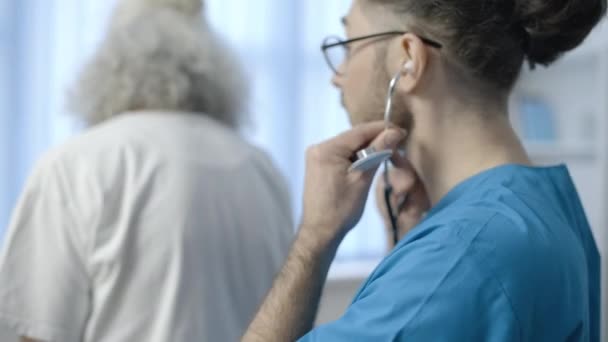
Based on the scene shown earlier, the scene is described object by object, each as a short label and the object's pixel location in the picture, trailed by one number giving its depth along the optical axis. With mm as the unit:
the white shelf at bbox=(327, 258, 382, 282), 3762
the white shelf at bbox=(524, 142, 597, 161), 4274
